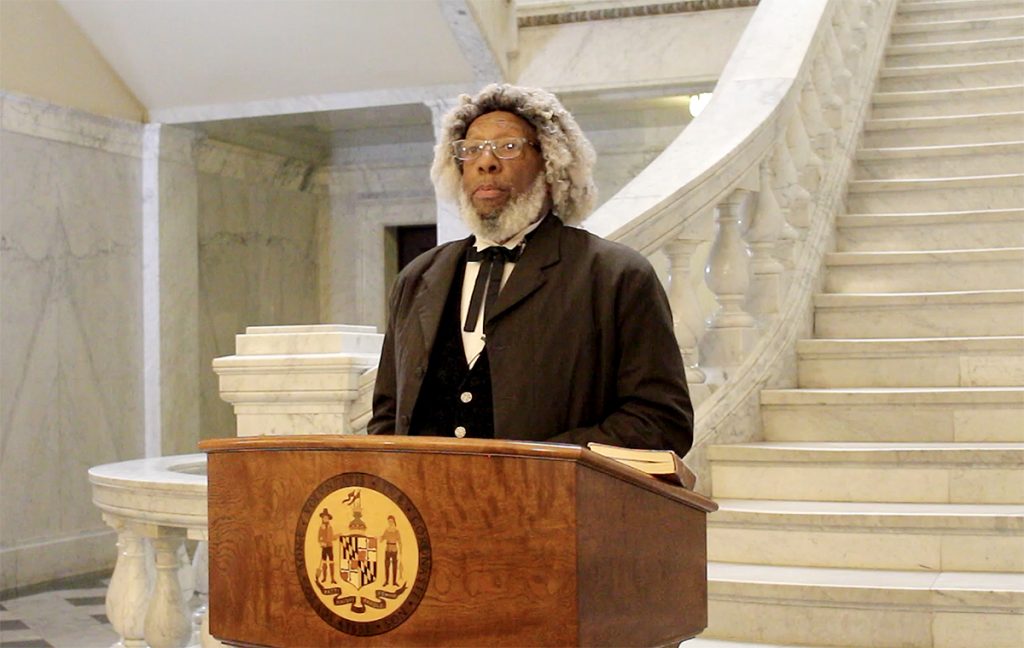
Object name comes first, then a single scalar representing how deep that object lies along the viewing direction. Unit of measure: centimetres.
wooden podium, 168
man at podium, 225
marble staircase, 374
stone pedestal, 367
